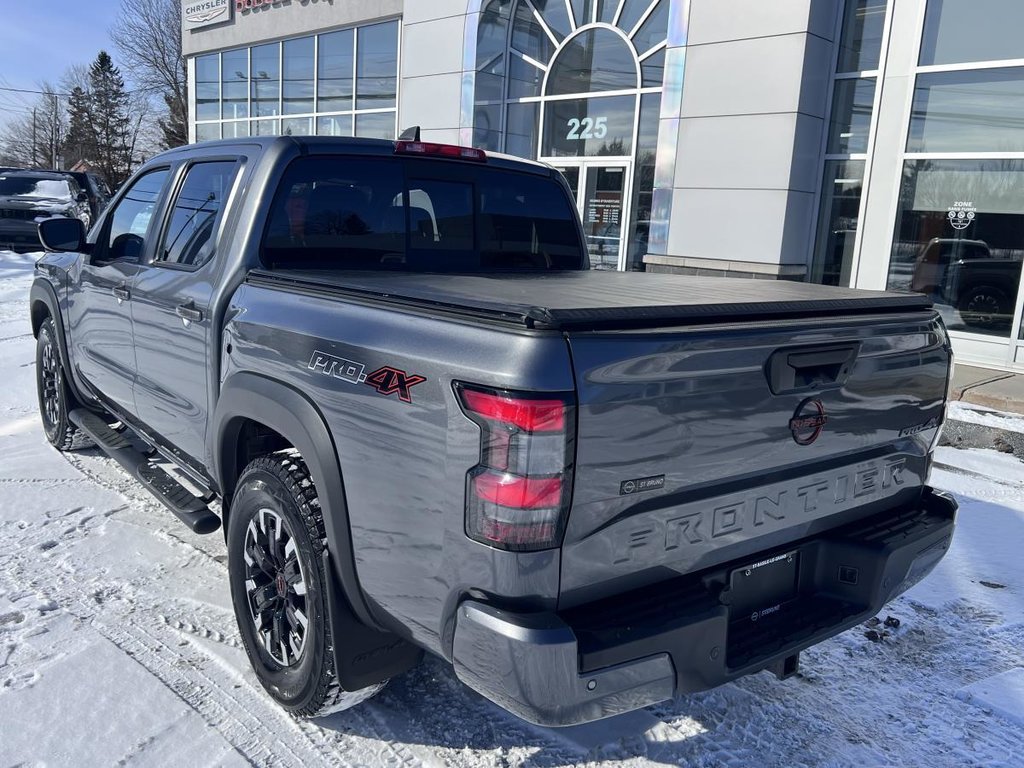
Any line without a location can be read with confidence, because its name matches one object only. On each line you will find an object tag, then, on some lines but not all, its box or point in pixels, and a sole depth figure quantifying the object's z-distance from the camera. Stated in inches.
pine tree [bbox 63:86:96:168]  2103.8
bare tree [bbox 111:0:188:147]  1859.0
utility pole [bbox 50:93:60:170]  2612.5
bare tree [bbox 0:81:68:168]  2721.5
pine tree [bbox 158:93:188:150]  1819.6
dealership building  366.0
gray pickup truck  76.7
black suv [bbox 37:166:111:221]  714.2
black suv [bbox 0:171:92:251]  657.0
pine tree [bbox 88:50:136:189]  2081.7
